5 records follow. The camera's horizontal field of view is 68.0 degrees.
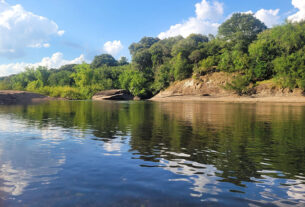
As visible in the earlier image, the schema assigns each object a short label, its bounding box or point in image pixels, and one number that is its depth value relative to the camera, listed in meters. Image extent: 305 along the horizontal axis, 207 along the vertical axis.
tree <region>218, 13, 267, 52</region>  108.19
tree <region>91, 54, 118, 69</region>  161.77
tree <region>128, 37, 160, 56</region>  171.62
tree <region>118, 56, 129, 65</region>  174.25
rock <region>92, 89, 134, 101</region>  81.04
